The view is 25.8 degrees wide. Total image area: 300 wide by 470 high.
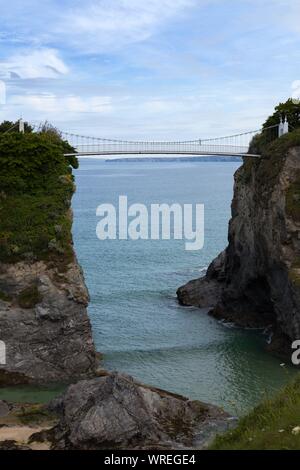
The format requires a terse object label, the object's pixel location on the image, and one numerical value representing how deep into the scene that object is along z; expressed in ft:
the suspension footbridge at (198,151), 184.75
